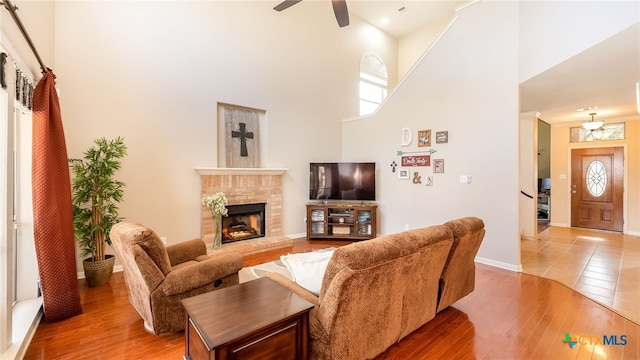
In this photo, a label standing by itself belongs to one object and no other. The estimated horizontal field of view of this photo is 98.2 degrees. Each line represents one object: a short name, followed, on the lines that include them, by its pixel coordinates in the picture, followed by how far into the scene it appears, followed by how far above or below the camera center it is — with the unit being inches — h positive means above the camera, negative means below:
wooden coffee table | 53.4 -29.6
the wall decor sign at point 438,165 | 189.6 +8.3
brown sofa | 65.2 -30.0
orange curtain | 98.9 -11.0
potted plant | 130.8 -12.5
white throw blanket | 76.5 -25.7
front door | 253.1 -11.1
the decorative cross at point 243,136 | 202.5 +31.5
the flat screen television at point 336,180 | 231.0 -1.4
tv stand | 223.1 -34.8
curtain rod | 74.6 +46.5
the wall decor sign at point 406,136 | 207.3 +31.2
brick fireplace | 183.9 -8.9
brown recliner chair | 84.6 -31.9
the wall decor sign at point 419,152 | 195.0 +19.3
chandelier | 222.8 +41.7
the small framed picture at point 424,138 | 196.4 +28.7
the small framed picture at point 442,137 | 186.4 +27.7
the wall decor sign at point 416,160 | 197.5 +12.9
